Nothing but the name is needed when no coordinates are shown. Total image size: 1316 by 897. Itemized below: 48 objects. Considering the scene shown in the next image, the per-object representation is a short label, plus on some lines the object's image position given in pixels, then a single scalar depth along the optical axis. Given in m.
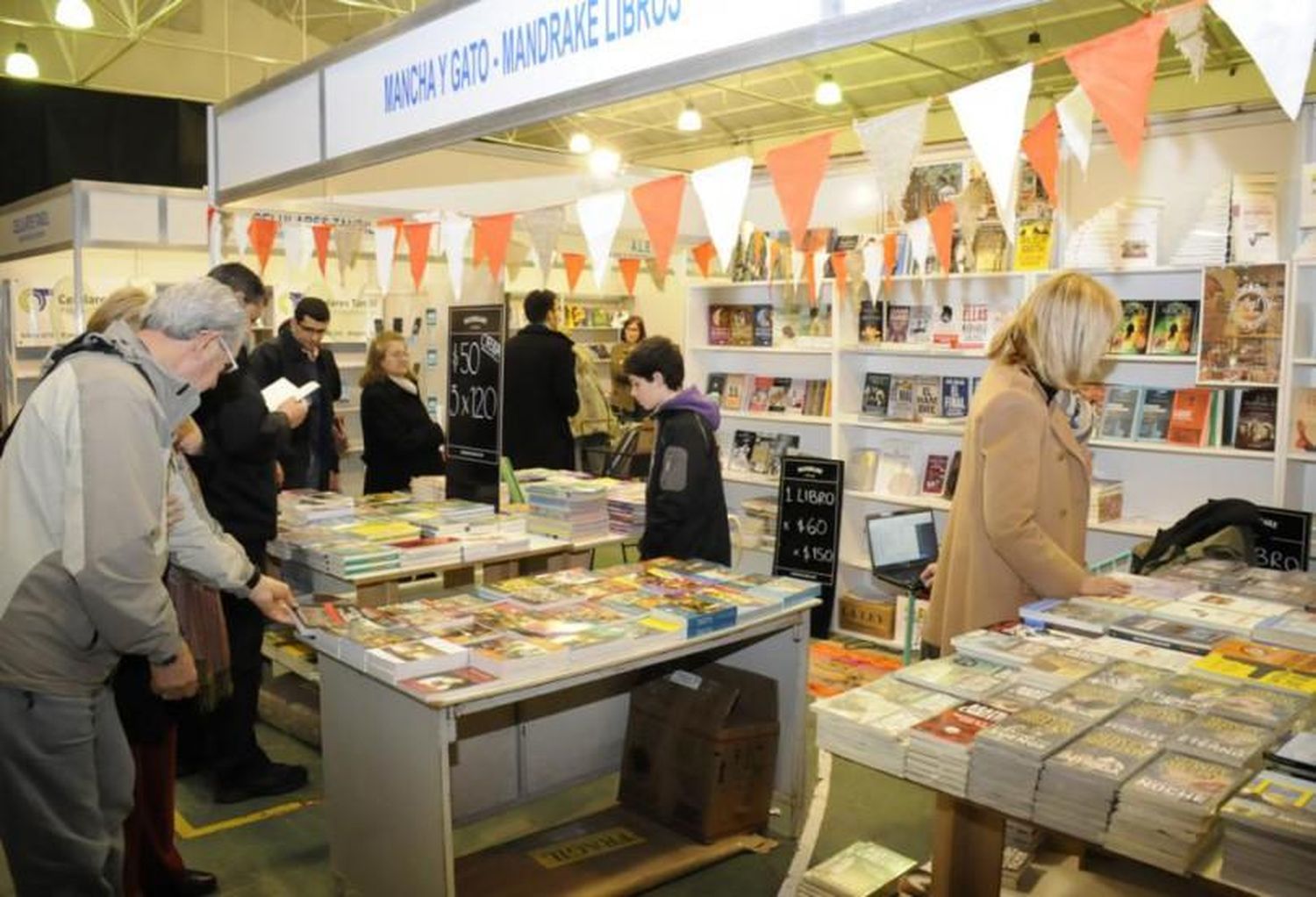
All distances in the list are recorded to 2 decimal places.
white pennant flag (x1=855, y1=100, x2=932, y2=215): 2.53
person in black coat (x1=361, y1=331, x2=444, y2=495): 5.11
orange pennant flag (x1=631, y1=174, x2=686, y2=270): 3.43
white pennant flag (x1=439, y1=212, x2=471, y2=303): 4.62
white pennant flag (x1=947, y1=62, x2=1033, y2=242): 2.26
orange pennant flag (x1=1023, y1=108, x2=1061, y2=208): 2.84
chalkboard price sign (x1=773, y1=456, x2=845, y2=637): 5.46
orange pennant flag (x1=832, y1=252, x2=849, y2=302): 5.28
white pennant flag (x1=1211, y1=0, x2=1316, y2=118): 1.63
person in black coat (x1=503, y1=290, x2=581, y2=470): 5.90
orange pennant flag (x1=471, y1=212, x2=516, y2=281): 4.69
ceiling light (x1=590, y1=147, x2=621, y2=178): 5.27
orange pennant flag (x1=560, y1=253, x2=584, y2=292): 6.70
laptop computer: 4.40
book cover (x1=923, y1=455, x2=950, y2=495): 5.32
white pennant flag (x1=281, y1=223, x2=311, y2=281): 5.46
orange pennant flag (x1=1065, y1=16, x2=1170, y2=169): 2.05
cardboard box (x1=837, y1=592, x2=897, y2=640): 5.34
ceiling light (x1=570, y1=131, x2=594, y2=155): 11.12
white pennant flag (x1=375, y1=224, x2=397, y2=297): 5.03
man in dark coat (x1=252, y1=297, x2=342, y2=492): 4.79
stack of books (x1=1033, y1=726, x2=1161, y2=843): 1.51
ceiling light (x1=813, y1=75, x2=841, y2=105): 9.46
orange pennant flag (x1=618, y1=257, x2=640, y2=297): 7.18
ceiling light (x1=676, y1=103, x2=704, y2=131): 10.29
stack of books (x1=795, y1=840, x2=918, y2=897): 2.60
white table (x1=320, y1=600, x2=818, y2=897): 2.42
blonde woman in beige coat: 2.47
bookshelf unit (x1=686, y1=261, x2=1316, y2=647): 4.25
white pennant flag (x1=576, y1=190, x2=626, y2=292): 3.60
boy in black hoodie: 3.46
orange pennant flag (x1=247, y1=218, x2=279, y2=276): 5.37
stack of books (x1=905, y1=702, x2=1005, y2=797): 1.66
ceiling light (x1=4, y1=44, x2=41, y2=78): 8.35
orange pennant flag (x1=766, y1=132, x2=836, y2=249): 2.80
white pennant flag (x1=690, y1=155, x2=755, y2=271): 2.96
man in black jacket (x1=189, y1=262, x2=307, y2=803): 3.25
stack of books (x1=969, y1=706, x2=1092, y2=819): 1.58
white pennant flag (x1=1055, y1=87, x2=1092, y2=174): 2.45
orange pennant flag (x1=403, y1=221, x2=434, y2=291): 4.95
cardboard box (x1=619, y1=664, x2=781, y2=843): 3.12
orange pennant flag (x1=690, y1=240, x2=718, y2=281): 6.16
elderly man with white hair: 1.97
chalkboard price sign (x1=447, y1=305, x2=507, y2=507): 4.32
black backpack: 3.31
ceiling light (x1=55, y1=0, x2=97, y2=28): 7.25
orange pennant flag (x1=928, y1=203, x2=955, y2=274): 4.54
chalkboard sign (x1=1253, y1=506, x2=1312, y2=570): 3.79
